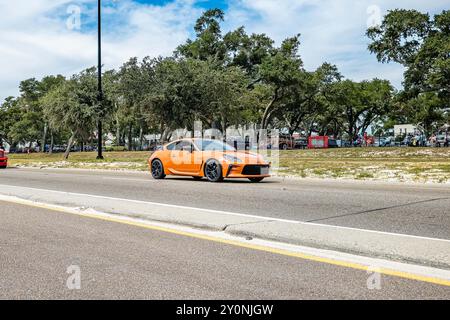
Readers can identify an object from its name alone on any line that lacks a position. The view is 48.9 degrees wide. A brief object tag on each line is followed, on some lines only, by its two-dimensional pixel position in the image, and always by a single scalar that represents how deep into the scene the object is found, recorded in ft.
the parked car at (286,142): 176.10
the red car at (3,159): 89.30
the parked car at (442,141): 149.48
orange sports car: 47.42
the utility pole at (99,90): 104.44
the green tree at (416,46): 106.75
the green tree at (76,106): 113.60
